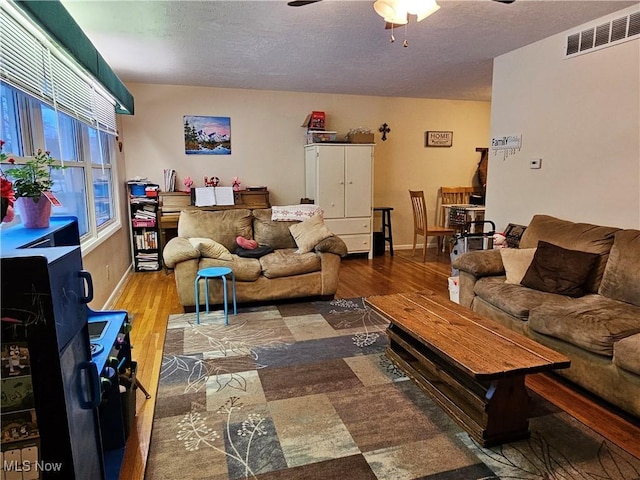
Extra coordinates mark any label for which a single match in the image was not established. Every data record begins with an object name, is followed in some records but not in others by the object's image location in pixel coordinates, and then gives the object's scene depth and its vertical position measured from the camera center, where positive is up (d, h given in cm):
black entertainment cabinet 98 -49
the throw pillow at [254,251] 401 -71
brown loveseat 363 -74
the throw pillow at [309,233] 406 -54
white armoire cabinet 564 -12
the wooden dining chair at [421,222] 575 -64
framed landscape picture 548 +61
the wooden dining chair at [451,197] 661 -31
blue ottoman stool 339 -84
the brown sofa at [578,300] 211 -79
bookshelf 509 -55
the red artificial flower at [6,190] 128 -2
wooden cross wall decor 627 +75
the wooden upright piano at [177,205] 509 -32
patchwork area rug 174 -122
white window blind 184 +64
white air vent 289 +106
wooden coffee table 182 -83
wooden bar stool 625 -71
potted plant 159 -5
